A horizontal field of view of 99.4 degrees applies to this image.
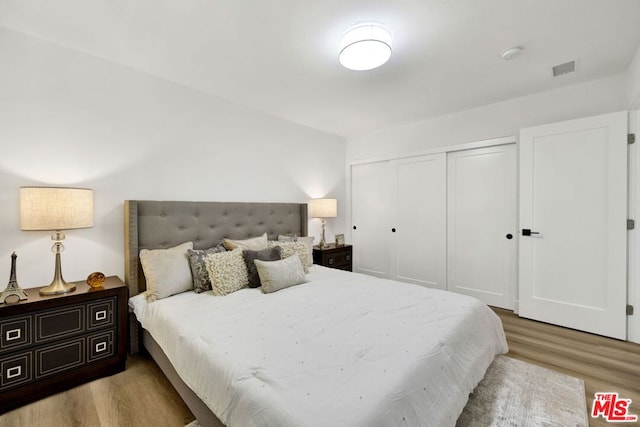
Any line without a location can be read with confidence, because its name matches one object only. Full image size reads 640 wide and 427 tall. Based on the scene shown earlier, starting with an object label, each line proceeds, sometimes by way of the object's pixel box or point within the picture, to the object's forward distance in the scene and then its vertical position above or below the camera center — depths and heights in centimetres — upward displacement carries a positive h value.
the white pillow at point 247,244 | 270 -32
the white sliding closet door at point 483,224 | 319 -14
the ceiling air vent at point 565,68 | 236 +129
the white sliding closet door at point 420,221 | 369 -12
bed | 102 -67
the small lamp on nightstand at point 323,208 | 382 +6
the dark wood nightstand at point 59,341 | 163 -85
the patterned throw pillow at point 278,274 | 223 -52
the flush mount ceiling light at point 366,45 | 182 +114
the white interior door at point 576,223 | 250 -10
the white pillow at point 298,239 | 313 -32
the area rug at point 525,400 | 154 -118
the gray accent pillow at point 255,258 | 234 -41
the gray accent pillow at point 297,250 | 274 -38
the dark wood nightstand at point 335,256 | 362 -61
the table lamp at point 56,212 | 171 +0
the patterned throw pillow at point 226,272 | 216 -49
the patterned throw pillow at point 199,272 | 222 -49
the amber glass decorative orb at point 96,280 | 197 -49
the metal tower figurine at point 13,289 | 168 -48
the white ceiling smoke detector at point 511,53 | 208 +126
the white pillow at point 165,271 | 208 -47
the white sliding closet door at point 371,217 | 423 -7
